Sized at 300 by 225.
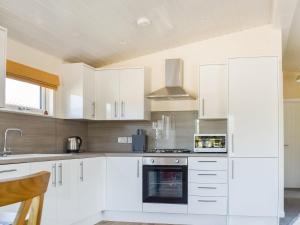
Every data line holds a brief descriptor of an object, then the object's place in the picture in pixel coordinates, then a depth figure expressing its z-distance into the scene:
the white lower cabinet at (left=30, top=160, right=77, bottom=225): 2.53
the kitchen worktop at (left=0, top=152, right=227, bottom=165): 2.19
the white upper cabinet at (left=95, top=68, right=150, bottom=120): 3.75
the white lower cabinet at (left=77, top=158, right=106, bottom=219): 3.05
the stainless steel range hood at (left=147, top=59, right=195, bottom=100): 3.70
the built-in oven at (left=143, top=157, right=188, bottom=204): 3.33
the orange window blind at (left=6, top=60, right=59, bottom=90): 2.79
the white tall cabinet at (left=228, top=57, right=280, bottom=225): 3.18
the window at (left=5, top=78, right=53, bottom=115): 2.93
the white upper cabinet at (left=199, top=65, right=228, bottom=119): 3.55
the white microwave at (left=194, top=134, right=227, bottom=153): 3.53
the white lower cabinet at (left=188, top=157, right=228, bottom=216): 3.26
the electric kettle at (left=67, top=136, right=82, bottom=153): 3.59
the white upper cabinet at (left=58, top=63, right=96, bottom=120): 3.56
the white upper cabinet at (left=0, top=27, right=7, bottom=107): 2.40
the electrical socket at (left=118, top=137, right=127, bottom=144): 4.00
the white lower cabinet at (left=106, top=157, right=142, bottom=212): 3.43
